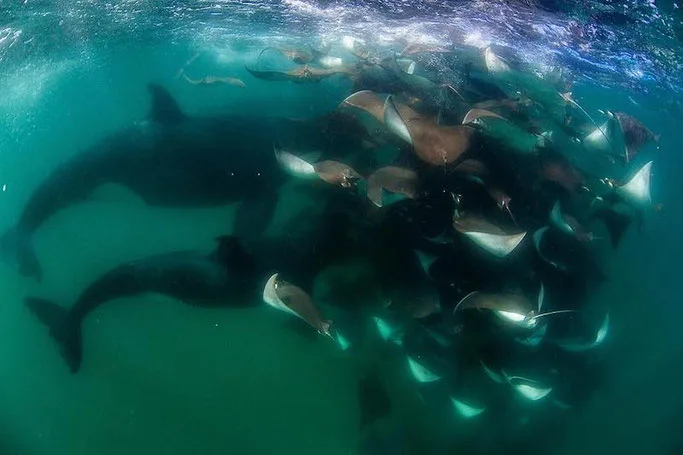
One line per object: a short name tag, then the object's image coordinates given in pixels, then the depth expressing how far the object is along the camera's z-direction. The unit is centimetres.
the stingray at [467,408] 584
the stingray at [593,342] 604
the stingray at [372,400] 652
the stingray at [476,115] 521
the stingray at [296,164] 554
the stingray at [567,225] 563
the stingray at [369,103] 579
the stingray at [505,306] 490
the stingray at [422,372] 577
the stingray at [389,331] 583
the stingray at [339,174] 539
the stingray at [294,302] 477
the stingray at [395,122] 496
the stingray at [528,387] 544
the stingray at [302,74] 753
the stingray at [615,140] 671
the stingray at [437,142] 543
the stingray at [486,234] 449
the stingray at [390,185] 504
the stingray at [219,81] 902
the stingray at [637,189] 596
